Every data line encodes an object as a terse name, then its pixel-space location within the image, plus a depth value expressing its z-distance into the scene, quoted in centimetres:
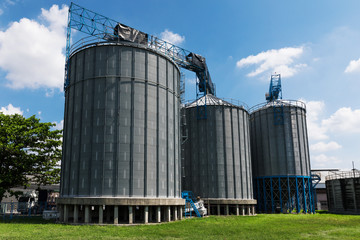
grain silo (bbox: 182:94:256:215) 4372
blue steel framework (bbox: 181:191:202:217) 3716
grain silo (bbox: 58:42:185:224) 2878
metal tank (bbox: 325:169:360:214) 5181
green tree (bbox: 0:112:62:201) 3728
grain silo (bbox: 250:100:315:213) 5134
